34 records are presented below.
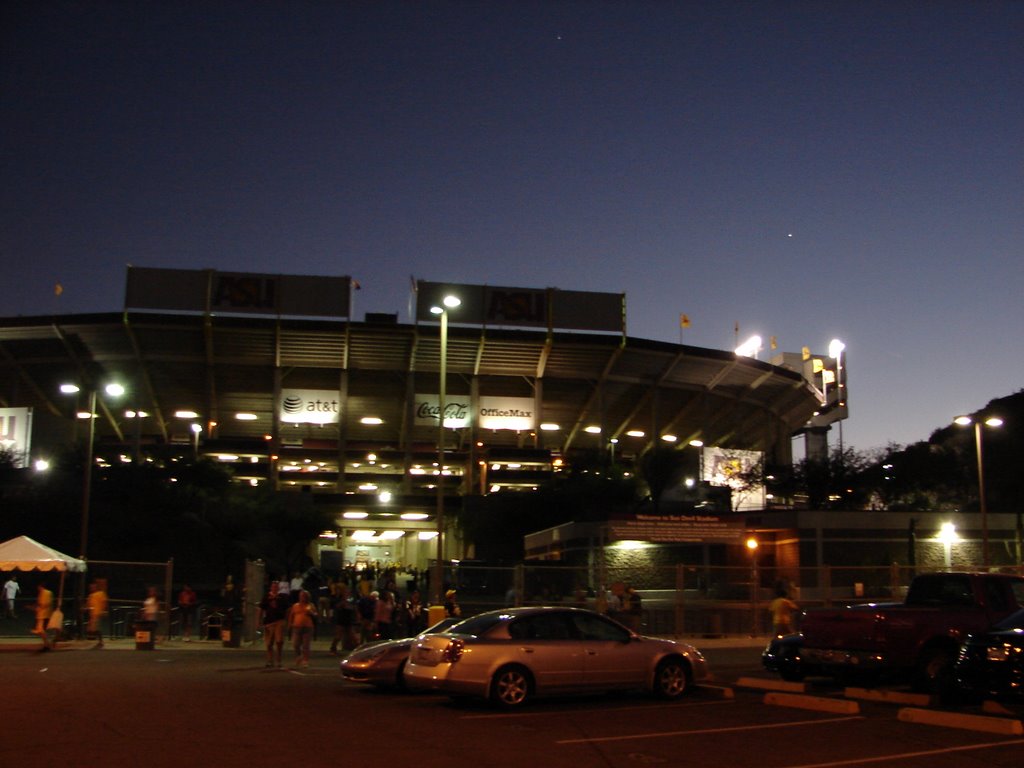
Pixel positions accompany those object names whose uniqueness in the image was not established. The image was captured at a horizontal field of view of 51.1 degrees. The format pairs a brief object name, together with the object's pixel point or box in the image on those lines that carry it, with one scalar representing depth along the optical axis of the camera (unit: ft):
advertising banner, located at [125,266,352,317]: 221.87
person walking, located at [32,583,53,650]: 78.95
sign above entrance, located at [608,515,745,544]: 133.59
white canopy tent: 84.33
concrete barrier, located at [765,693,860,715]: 43.24
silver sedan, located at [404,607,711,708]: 43.83
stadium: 224.94
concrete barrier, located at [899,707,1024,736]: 37.27
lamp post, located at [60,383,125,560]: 98.42
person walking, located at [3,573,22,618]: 110.42
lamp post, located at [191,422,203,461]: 237.00
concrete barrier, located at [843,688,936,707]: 45.27
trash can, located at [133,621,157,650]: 81.76
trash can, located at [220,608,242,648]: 87.04
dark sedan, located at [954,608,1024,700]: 40.65
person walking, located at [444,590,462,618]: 81.35
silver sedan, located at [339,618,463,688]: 51.96
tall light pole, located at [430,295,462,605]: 82.69
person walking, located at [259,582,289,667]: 65.57
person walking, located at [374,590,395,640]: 82.23
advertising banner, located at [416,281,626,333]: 230.27
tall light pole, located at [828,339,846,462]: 333.21
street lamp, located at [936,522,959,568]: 146.30
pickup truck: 48.85
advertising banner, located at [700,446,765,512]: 233.76
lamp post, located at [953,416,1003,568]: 103.91
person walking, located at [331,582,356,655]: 78.84
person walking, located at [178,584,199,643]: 92.94
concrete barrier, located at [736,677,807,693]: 49.49
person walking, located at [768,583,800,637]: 69.31
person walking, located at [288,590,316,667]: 67.72
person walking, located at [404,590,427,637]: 88.58
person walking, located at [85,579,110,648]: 83.25
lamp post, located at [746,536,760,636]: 90.97
